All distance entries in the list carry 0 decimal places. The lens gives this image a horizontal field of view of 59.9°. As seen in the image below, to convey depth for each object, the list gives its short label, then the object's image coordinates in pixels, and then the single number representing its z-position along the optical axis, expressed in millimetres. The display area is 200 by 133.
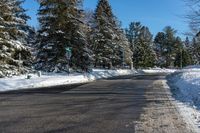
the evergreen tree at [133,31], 51483
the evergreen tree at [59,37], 19486
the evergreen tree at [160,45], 64438
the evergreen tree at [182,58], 59666
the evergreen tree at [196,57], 63223
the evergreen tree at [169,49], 64157
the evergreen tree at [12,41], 16081
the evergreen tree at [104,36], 29425
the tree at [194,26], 9333
